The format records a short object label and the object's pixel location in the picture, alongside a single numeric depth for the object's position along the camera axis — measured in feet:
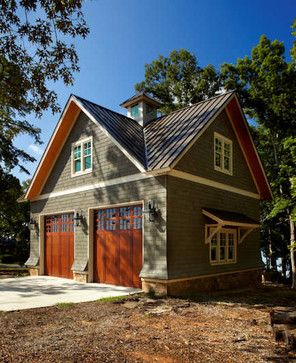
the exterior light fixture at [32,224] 60.86
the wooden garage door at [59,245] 53.67
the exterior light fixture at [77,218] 50.74
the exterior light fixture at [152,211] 39.45
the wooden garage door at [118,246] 42.96
